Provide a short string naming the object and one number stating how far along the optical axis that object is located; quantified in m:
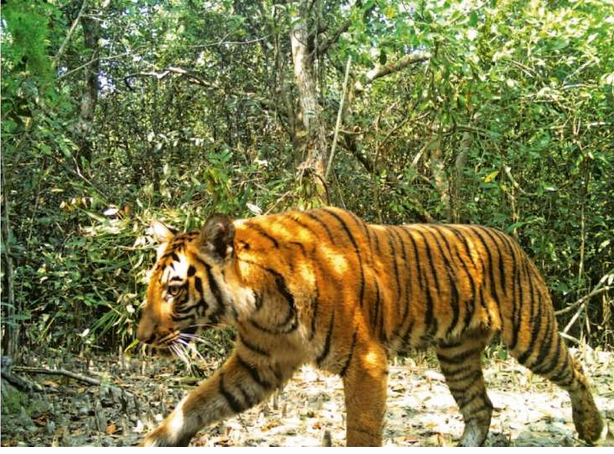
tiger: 2.51
